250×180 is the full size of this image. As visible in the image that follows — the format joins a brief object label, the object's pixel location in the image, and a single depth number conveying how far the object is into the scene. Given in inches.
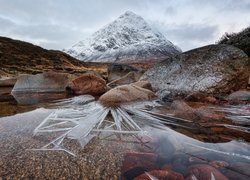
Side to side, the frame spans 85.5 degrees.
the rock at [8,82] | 285.8
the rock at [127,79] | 280.0
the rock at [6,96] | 158.5
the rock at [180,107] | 97.7
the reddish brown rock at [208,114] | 82.8
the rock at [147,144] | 53.1
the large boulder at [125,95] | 126.1
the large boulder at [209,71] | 147.1
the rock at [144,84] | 168.3
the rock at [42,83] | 221.0
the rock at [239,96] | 132.8
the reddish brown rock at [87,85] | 192.7
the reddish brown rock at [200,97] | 129.3
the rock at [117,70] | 415.9
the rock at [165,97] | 131.8
